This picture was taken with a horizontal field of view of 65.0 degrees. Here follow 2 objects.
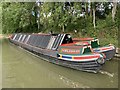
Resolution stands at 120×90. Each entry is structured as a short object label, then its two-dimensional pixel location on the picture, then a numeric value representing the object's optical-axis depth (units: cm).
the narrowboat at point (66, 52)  392
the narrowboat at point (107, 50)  468
